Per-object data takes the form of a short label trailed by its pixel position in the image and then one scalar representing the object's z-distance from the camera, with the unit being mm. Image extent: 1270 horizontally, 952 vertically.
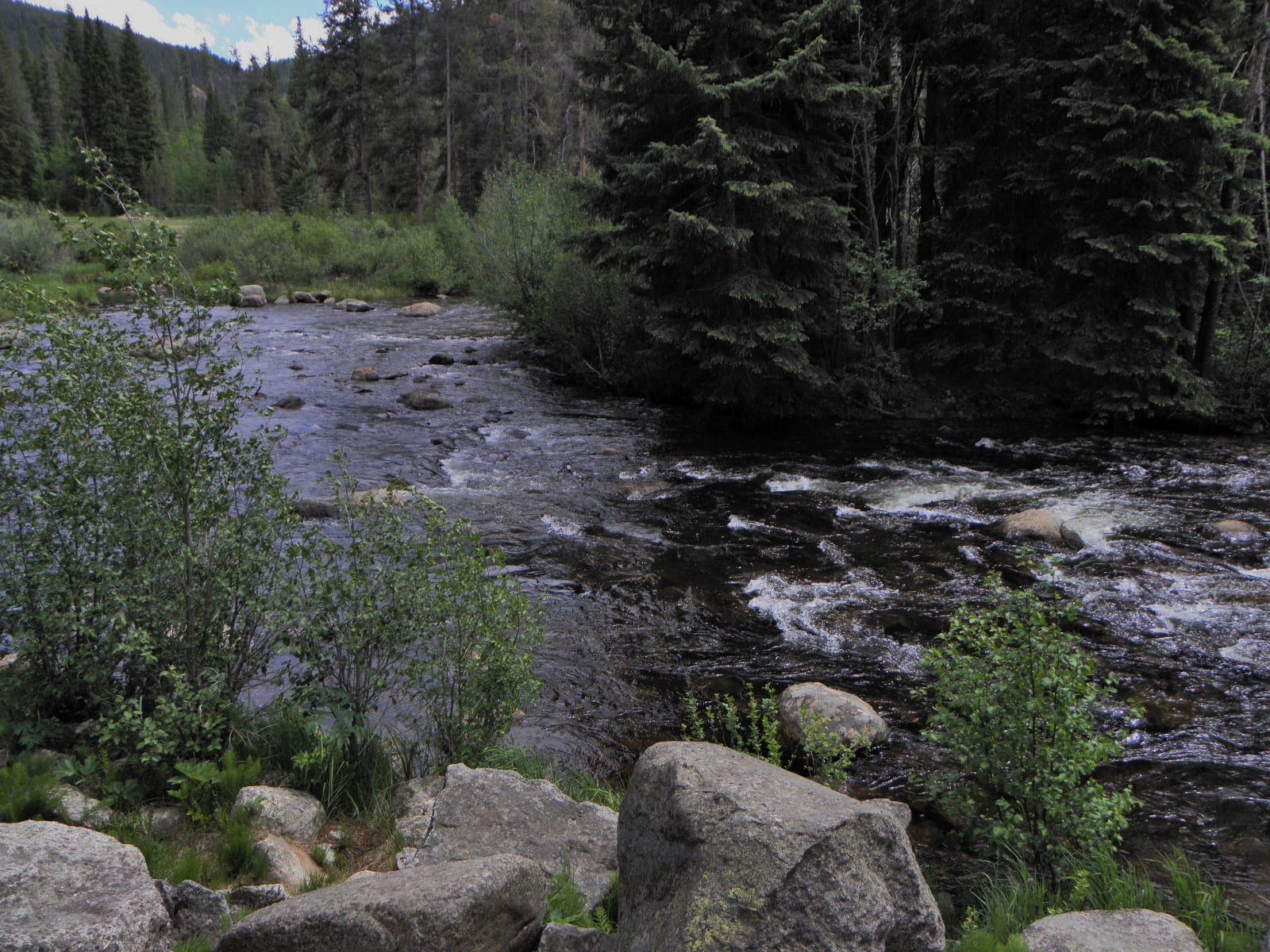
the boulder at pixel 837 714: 7242
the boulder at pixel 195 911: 3729
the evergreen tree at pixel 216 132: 94375
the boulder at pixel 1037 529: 11648
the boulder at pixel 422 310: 34188
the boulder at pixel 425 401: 19344
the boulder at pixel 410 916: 3178
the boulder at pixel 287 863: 4574
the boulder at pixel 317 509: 12133
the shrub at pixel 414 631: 5812
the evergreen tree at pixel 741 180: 15711
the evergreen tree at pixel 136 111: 77188
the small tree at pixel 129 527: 5453
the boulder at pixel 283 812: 5023
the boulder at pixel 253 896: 4062
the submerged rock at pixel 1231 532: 11484
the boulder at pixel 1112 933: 3766
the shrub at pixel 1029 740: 5051
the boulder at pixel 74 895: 3012
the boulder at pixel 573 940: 3482
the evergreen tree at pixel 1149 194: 15008
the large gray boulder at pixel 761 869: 3033
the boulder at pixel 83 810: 4656
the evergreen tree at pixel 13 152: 64625
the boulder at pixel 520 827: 4423
